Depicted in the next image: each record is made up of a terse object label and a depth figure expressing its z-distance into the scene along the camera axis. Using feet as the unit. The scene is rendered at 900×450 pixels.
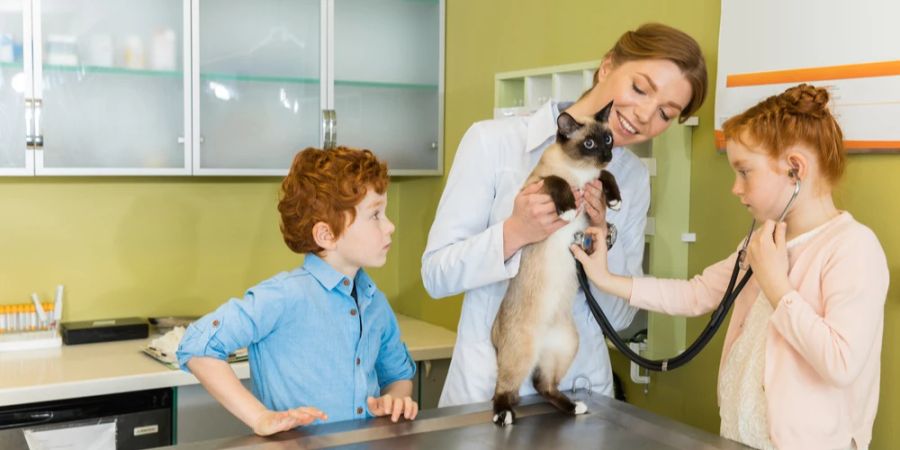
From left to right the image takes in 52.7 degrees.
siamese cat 5.02
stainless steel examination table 4.53
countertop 7.69
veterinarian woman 5.24
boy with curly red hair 5.19
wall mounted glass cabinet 8.67
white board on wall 5.38
